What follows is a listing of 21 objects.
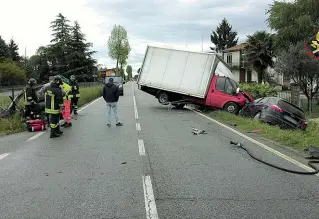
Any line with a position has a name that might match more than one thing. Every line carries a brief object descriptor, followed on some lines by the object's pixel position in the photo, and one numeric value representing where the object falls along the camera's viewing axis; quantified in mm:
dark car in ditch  8758
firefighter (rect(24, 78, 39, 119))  8502
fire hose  4344
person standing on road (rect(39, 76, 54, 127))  8971
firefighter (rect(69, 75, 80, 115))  11347
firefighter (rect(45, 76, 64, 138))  7197
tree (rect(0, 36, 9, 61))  46750
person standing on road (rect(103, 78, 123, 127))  8923
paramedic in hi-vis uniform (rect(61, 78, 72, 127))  8720
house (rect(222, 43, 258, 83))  41999
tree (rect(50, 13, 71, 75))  49563
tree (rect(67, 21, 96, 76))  48753
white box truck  12561
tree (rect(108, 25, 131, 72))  63925
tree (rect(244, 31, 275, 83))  29853
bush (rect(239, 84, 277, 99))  16088
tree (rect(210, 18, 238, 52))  62561
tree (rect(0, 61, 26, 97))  37055
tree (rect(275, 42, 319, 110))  16610
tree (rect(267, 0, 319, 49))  20562
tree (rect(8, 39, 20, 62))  50841
